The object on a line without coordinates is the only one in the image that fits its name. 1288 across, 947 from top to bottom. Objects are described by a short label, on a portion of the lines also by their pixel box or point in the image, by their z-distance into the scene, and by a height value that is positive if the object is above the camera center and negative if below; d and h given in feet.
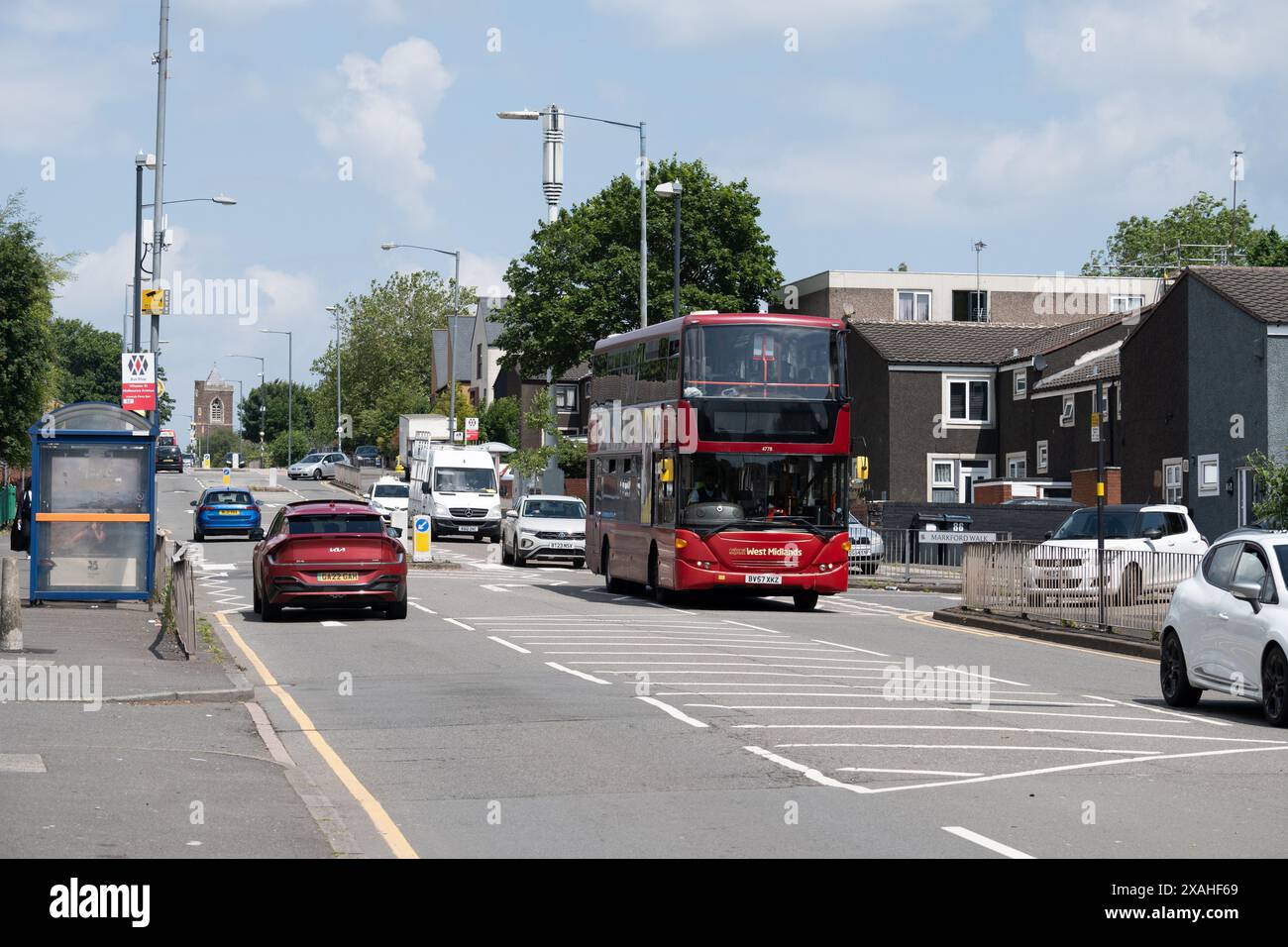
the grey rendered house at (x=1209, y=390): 133.08 +9.22
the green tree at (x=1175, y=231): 324.80 +50.70
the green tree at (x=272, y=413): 615.98 +29.01
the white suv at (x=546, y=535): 135.33 -2.80
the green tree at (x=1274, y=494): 74.08 +0.46
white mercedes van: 172.55 +0.42
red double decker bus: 87.20 +2.28
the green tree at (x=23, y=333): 144.25 +13.31
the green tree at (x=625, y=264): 215.10 +28.79
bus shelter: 75.20 -0.45
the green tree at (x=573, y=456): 224.94 +5.48
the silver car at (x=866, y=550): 129.59 -3.55
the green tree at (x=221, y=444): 604.04 +17.80
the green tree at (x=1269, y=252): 226.99 +33.51
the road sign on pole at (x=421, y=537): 131.54 -2.98
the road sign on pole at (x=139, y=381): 103.45 +6.64
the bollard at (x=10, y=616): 56.44 -3.94
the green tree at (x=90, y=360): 515.50 +39.91
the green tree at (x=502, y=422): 318.65 +13.83
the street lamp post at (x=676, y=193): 135.19 +23.67
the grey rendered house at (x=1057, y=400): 173.68 +10.64
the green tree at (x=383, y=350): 417.90 +35.21
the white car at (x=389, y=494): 198.08 +0.26
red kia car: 76.43 -2.86
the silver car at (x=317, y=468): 350.84 +5.64
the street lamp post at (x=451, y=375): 212.64 +16.76
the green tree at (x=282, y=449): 476.54 +12.64
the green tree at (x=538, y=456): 219.61 +5.30
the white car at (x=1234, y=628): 45.50 -3.31
